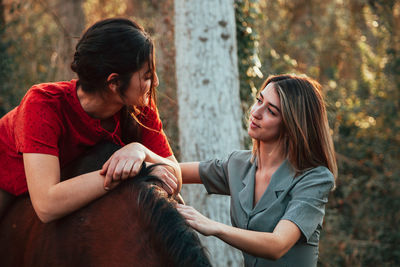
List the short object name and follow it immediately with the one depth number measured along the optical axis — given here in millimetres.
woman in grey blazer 3264
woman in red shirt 3030
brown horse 2846
